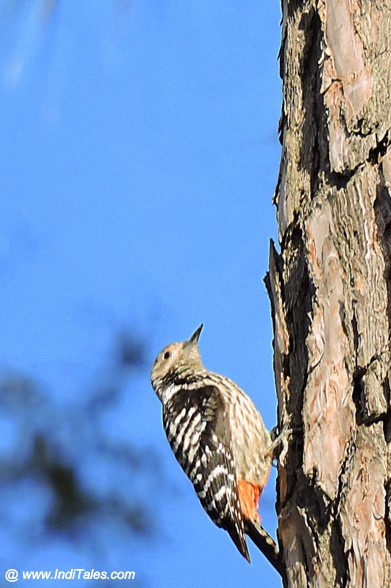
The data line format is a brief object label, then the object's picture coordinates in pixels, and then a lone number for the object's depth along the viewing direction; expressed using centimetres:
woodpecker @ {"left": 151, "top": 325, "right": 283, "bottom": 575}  840
